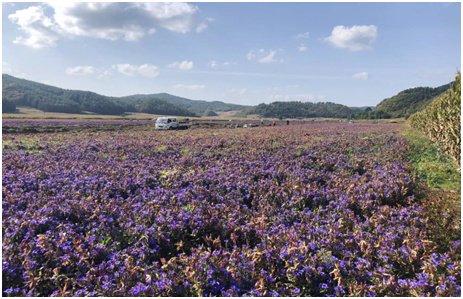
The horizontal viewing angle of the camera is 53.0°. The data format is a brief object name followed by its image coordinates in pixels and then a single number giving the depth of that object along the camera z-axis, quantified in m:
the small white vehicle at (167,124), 49.06
